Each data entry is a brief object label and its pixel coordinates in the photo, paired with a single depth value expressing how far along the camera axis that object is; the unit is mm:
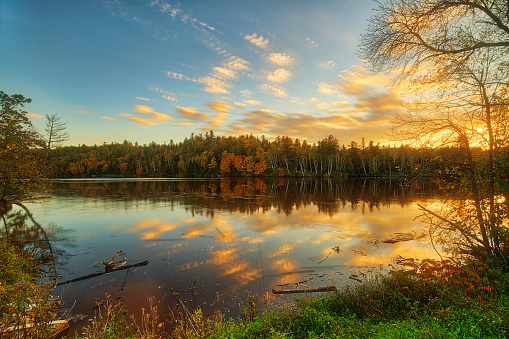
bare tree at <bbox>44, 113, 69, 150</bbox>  33031
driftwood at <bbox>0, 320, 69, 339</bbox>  4383
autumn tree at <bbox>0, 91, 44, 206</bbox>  12445
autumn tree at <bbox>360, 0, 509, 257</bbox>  6195
